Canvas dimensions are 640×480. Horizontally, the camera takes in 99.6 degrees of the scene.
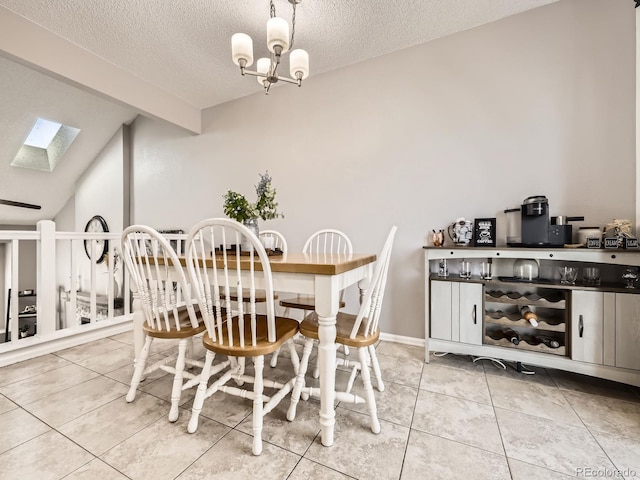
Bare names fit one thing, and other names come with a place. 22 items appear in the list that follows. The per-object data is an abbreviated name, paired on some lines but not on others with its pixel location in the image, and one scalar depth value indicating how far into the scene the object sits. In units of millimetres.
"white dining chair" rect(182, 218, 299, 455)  1174
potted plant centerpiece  1615
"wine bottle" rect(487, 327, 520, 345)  1810
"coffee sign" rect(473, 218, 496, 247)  2029
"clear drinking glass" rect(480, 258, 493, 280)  2031
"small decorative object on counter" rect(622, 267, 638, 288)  1609
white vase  1649
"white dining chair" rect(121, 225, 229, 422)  1380
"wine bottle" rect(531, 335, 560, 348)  1723
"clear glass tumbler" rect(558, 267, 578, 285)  1756
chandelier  1559
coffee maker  1801
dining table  1195
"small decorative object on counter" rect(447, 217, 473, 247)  2104
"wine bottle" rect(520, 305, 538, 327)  1750
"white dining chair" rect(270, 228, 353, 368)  1938
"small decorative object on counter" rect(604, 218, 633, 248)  1620
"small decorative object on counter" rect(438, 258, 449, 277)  2135
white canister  1714
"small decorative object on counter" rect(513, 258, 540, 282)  1920
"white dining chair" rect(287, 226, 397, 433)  1271
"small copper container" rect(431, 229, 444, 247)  2194
